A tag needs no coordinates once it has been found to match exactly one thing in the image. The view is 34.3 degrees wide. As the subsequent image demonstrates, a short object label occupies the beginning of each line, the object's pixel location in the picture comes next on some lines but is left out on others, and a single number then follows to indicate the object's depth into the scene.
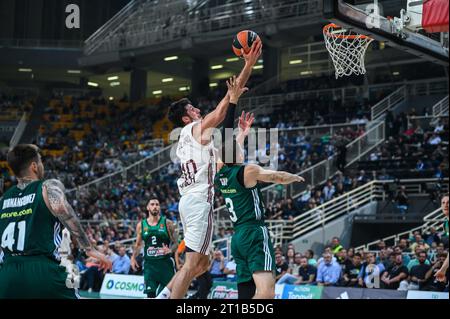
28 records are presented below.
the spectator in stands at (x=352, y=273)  14.77
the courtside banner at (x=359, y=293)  13.55
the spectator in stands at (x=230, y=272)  16.48
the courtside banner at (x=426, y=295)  12.81
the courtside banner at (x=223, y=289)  15.42
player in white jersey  7.47
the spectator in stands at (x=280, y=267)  15.58
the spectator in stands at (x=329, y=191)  21.54
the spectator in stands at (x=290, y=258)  16.19
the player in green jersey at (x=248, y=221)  7.32
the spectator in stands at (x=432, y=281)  13.30
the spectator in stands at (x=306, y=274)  15.27
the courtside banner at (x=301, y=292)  14.38
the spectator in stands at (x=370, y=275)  14.34
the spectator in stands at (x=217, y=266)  16.69
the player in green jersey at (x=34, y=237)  5.46
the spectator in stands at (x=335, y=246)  16.73
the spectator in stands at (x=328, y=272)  15.02
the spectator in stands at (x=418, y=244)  14.14
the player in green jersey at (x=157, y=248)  10.51
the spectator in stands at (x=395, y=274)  13.96
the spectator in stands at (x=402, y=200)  20.66
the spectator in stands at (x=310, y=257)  15.90
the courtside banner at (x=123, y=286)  17.53
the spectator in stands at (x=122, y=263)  18.53
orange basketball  7.68
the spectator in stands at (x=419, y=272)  13.52
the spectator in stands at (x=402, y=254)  14.50
